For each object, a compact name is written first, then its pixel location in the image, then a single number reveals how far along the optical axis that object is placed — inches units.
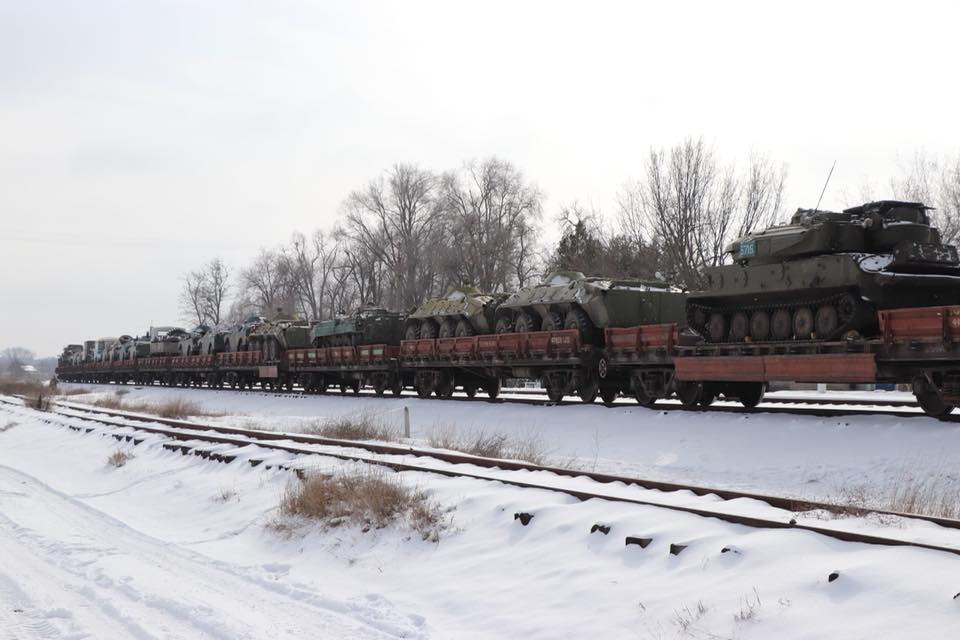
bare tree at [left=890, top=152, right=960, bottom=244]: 1322.6
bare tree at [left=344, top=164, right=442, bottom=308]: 2371.6
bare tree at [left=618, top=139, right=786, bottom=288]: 1469.0
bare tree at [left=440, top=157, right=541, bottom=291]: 2215.8
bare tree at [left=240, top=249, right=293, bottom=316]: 3334.2
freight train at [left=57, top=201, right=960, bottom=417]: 548.1
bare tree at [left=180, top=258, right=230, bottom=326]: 3838.6
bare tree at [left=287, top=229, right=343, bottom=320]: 3161.9
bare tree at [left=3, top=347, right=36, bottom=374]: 5910.4
